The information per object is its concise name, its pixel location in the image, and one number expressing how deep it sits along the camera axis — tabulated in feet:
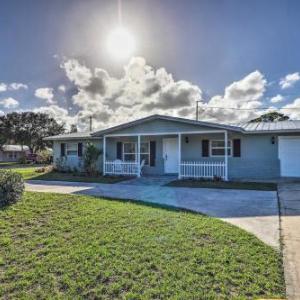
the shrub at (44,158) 105.19
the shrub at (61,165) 61.98
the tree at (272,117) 129.59
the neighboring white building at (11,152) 159.38
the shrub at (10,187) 23.09
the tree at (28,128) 143.43
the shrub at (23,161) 111.02
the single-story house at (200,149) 44.13
